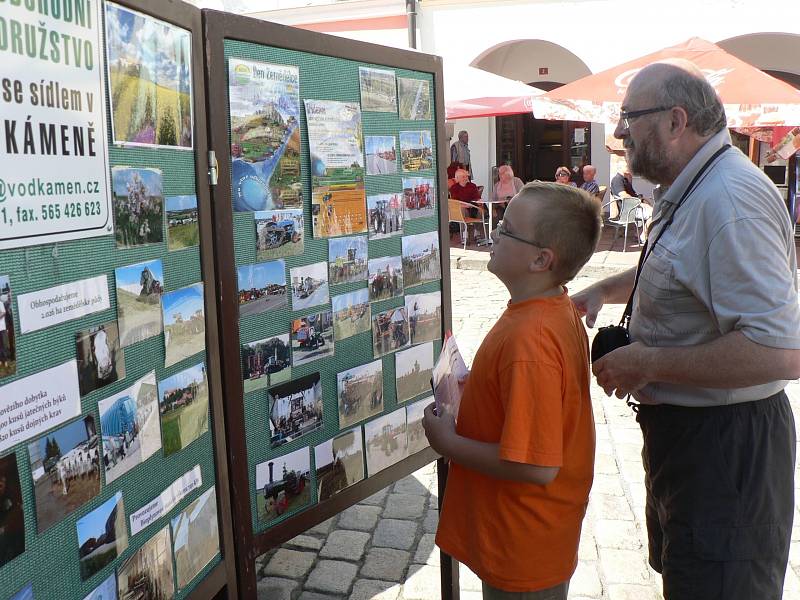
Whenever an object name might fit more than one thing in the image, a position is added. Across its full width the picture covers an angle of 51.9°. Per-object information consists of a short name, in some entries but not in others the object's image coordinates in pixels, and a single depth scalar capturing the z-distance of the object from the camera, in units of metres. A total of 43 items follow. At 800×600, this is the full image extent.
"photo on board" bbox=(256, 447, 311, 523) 2.40
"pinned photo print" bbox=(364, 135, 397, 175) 2.65
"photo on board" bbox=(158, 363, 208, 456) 2.02
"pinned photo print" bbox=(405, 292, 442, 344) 2.89
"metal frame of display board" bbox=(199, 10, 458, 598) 2.09
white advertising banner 1.46
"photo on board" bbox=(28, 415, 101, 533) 1.60
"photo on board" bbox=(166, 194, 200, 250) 1.98
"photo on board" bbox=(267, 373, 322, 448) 2.40
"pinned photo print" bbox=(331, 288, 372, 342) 2.57
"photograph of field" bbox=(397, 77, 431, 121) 2.76
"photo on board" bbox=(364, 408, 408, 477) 2.77
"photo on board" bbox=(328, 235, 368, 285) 2.53
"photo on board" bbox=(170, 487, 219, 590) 2.11
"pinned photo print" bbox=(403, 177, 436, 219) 2.84
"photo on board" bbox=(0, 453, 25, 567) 1.50
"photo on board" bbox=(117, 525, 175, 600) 1.91
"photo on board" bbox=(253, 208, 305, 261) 2.28
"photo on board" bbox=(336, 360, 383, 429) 2.63
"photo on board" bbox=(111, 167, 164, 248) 1.79
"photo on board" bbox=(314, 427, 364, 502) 2.58
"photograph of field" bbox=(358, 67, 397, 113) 2.58
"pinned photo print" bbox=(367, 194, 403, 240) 2.68
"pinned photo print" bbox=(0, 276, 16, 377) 1.49
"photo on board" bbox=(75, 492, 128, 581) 1.75
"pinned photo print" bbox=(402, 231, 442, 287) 2.85
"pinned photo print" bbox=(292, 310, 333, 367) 2.44
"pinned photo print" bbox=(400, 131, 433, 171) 2.80
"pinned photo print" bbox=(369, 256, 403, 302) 2.70
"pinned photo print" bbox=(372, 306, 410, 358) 2.74
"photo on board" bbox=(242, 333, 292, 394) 2.30
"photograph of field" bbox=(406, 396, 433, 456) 2.93
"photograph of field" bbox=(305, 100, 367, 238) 2.43
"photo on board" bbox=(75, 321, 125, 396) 1.70
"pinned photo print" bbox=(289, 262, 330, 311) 2.41
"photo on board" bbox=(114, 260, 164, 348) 1.82
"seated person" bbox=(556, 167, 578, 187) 14.45
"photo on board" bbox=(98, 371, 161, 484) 1.80
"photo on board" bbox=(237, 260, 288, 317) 2.25
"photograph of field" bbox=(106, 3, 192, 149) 1.75
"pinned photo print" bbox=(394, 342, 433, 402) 2.87
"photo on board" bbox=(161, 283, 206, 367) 2.00
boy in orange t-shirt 2.02
